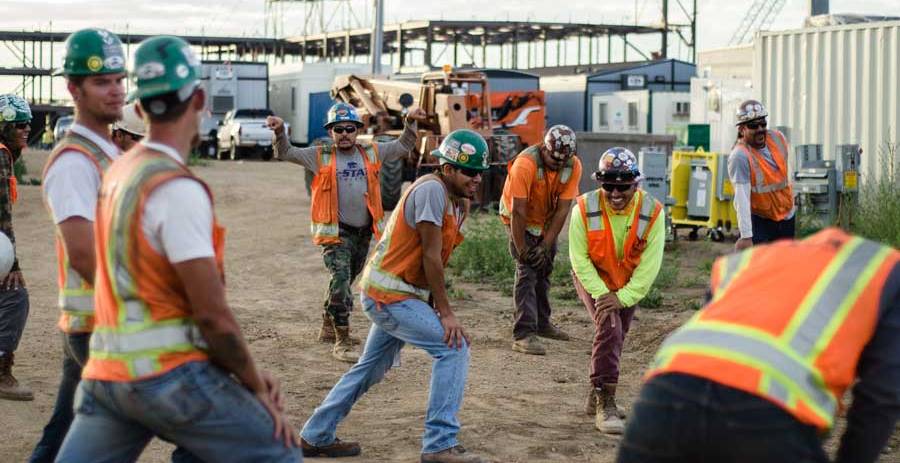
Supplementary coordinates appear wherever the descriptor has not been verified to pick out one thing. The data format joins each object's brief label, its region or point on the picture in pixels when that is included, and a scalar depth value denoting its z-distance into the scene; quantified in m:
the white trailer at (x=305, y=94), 42.38
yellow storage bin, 17.48
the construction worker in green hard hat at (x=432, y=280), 6.49
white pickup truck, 40.78
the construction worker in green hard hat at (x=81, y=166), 4.88
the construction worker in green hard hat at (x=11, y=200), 7.82
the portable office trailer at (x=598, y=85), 39.50
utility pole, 32.06
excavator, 22.05
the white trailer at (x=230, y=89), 44.25
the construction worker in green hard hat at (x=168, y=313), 3.60
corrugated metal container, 16.50
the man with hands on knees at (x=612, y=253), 7.71
